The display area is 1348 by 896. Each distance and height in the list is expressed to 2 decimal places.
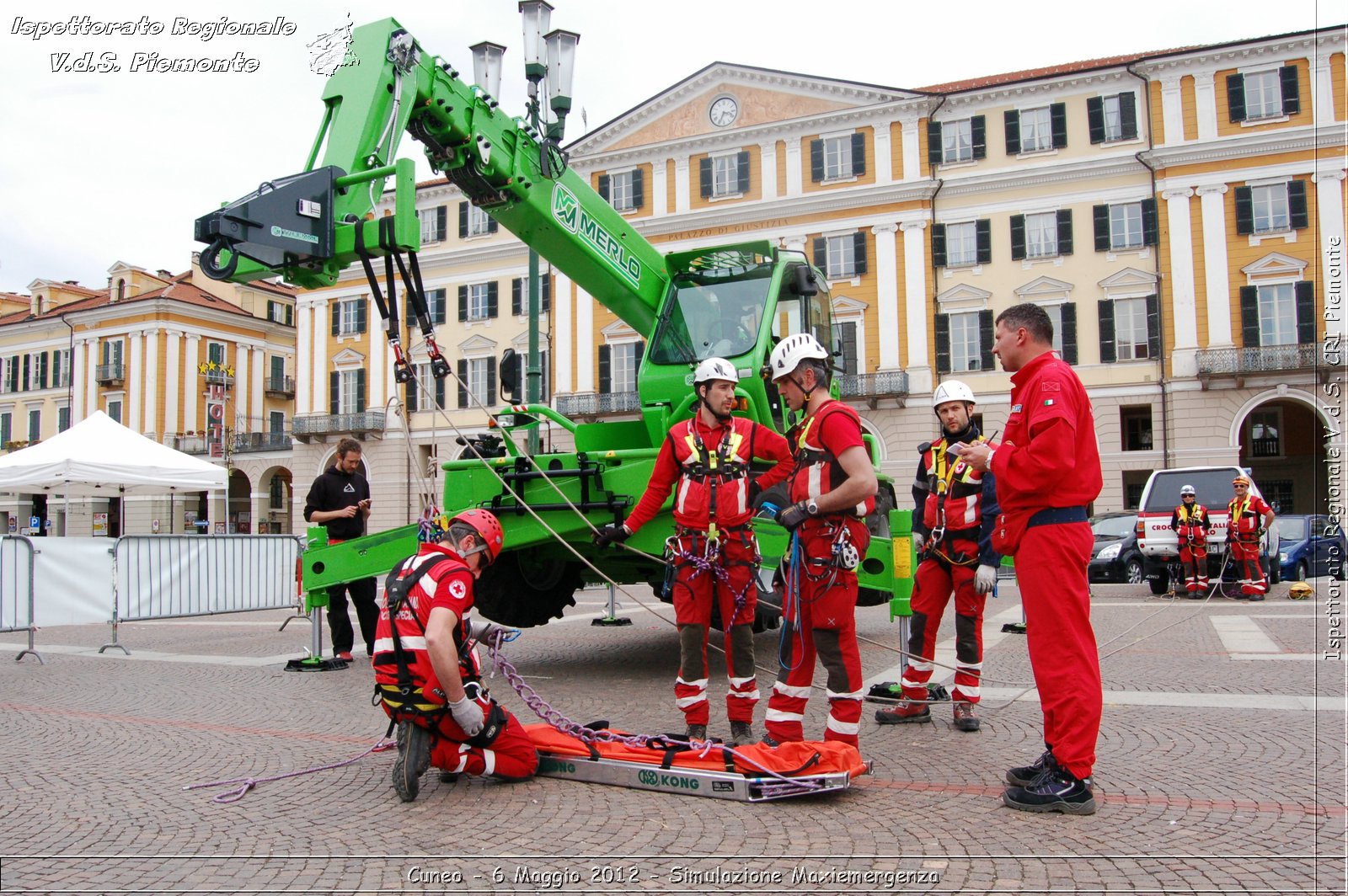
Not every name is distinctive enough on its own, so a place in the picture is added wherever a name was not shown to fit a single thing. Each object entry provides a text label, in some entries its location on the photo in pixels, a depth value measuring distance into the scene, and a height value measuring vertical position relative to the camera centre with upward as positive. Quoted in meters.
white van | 17.12 -0.60
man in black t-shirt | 9.16 -0.09
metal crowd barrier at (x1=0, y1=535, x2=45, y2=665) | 10.07 -0.75
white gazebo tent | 14.63 +0.63
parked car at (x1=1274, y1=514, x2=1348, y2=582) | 19.06 -1.27
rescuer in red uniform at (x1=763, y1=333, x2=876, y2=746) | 4.90 -0.43
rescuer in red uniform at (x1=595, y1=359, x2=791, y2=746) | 5.50 -0.34
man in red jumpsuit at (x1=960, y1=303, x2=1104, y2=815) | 4.25 -0.34
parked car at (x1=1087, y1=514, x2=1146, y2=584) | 20.95 -1.58
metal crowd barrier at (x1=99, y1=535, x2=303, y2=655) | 11.34 -0.86
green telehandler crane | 6.47 +1.63
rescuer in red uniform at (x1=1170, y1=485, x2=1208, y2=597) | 16.55 -0.97
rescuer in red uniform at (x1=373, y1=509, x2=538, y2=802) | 4.55 -0.82
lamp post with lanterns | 10.91 +4.85
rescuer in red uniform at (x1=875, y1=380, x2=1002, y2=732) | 5.96 -0.51
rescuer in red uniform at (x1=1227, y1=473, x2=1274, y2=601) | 16.00 -0.83
